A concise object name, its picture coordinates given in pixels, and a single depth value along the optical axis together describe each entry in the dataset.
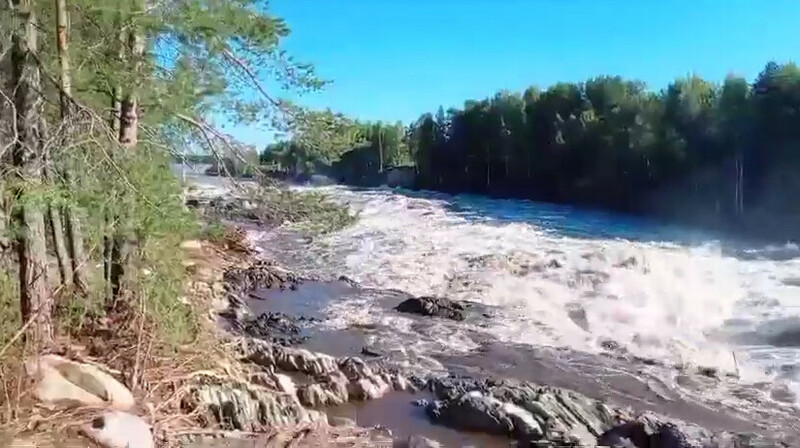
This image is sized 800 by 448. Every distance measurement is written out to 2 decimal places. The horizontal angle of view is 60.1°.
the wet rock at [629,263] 14.67
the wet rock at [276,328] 9.08
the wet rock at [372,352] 8.40
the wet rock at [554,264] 14.55
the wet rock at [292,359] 7.24
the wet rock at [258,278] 12.67
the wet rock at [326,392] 6.32
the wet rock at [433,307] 10.67
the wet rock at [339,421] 5.70
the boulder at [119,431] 3.36
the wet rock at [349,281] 13.01
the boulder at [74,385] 3.57
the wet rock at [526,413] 5.87
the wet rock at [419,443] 5.27
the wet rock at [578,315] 10.24
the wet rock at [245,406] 4.56
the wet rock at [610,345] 8.95
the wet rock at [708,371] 7.91
